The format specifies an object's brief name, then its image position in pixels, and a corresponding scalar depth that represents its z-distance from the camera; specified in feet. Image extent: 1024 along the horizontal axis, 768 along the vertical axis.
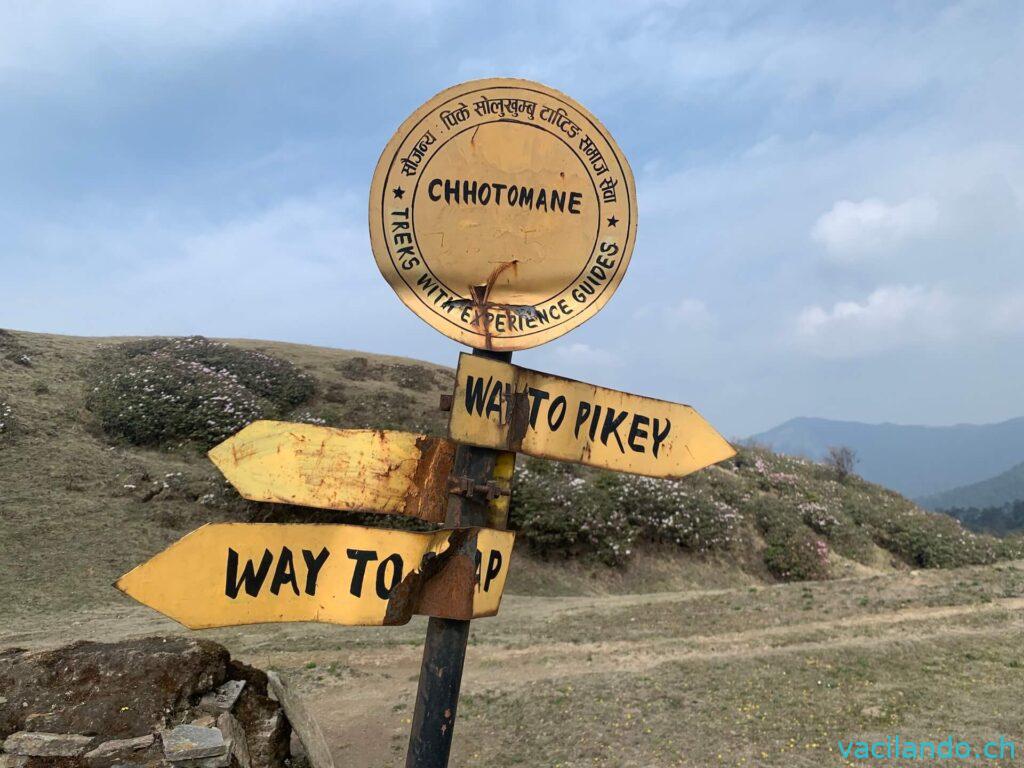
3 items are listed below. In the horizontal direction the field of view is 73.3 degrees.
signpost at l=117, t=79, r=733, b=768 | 7.13
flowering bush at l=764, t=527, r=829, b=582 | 51.67
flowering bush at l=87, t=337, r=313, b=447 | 54.34
